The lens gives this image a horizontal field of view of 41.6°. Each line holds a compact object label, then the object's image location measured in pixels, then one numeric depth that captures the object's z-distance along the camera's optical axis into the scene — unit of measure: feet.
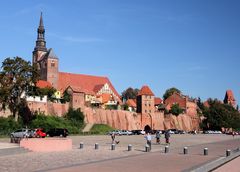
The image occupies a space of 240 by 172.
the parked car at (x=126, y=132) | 206.83
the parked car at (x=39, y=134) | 113.52
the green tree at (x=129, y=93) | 388.04
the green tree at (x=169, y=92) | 374.13
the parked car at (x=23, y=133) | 112.78
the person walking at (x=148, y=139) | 76.23
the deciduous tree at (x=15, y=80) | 159.71
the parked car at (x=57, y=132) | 134.27
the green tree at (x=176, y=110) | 315.62
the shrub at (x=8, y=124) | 160.48
